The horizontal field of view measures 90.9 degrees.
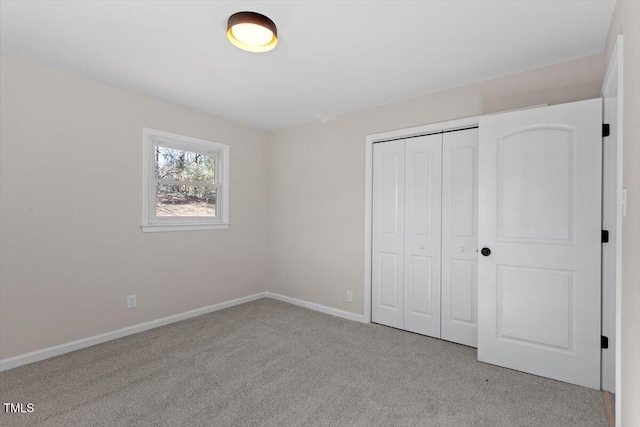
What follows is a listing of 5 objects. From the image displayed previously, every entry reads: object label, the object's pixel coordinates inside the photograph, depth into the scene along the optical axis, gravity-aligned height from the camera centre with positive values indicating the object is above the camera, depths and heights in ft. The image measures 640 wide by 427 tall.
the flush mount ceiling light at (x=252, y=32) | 6.26 +3.77
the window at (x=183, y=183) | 11.10 +1.15
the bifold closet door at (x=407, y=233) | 10.46 -0.67
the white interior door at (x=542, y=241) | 7.27 -0.62
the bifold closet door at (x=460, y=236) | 9.68 -0.67
